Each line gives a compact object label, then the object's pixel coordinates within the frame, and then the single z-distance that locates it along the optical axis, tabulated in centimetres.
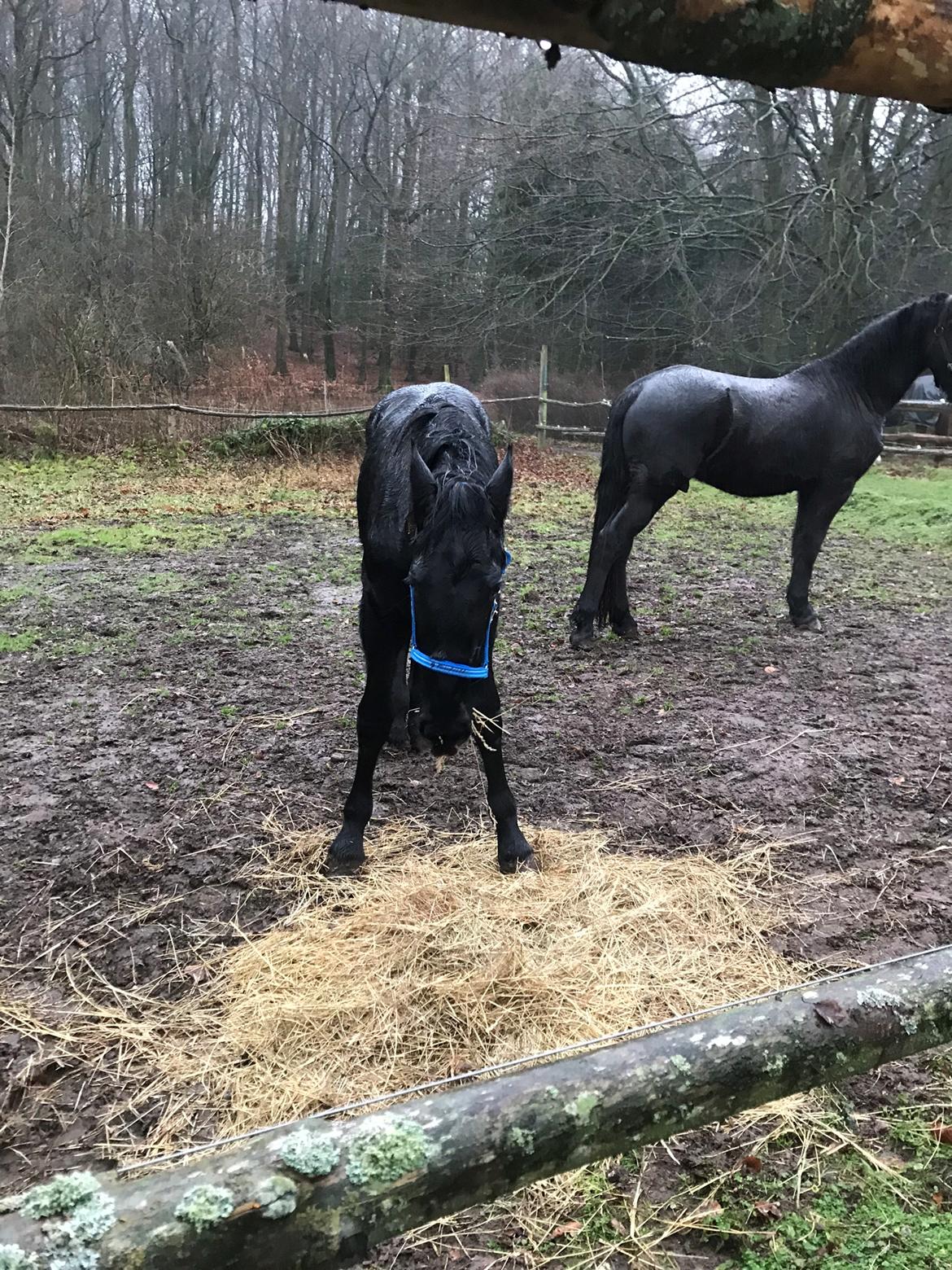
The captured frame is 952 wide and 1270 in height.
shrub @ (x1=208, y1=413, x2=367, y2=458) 1445
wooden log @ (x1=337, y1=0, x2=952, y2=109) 96
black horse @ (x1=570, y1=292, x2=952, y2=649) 617
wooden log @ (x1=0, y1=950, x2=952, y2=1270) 92
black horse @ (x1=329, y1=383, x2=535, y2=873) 264
